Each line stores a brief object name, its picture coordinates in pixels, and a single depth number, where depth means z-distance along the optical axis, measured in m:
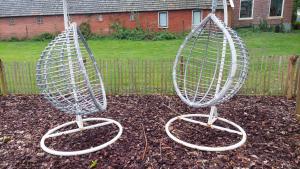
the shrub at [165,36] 17.34
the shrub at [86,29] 19.06
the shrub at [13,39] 19.58
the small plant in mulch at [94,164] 3.44
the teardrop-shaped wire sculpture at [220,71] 3.55
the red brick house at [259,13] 20.33
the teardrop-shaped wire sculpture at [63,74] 3.64
